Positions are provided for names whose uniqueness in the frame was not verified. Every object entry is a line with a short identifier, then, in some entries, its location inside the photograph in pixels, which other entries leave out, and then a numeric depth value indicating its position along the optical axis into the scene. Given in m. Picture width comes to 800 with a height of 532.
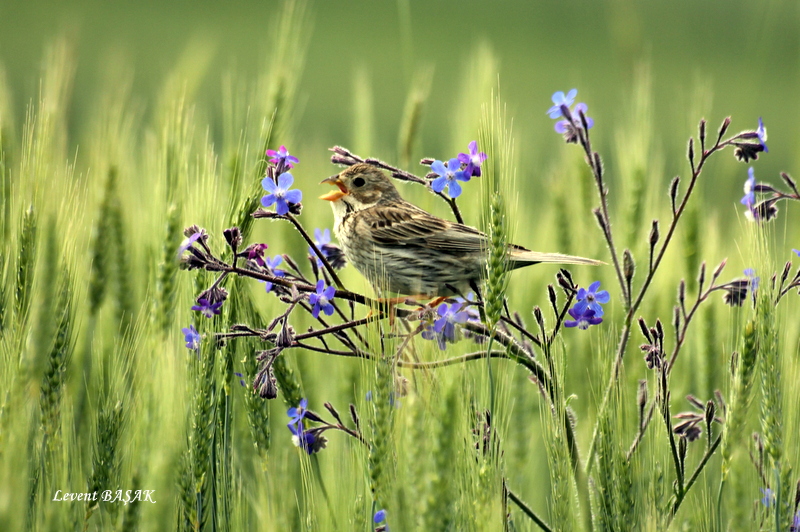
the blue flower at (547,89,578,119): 4.46
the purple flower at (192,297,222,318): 4.00
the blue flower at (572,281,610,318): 4.25
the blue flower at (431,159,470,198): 4.15
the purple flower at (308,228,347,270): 5.39
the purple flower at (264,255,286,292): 4.41
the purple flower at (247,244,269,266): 4.07
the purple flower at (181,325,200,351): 4.23
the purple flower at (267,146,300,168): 4.25
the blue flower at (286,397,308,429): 4.42
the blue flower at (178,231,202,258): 3.85
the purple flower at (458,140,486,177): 4.30
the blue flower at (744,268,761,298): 4.16
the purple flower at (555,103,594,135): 4.35
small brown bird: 5.32
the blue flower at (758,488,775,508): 4.24
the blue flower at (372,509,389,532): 4.10
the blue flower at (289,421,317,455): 4.43
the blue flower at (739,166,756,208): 4.68
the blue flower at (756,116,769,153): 4.48
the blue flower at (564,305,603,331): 4.20
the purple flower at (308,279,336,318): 3.99
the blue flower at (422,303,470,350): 4.03
